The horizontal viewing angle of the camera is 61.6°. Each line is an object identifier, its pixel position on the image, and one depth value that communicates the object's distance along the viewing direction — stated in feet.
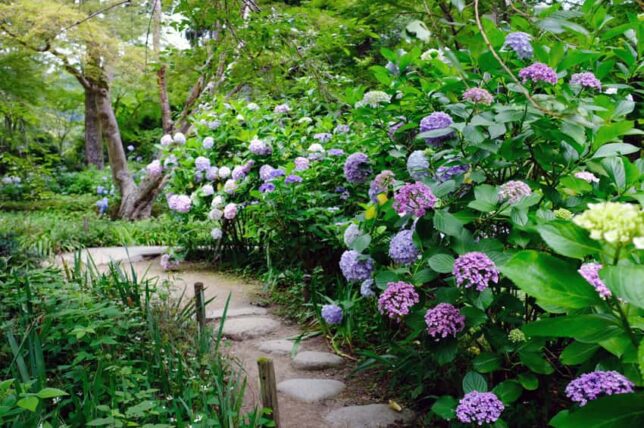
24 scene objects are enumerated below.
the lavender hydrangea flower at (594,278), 2.49
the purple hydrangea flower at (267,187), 13.46
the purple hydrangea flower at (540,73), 5.62
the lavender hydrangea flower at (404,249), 6.47
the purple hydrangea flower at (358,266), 7.67
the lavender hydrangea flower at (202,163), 16.35
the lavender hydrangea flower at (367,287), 7.89
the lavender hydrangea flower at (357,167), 8.59
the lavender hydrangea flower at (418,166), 6.85
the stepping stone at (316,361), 9.47
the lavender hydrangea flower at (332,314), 9.52
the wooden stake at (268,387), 6.25
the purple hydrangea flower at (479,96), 5.98
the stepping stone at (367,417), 7.34
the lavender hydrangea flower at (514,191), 5.56
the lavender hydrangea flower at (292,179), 12.92
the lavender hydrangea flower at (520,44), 6.02
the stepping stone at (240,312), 12.09
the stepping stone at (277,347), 10.14
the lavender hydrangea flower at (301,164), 13.34
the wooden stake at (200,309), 9.06
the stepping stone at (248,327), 11.03
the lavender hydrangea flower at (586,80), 6.22
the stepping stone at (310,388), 8.23
